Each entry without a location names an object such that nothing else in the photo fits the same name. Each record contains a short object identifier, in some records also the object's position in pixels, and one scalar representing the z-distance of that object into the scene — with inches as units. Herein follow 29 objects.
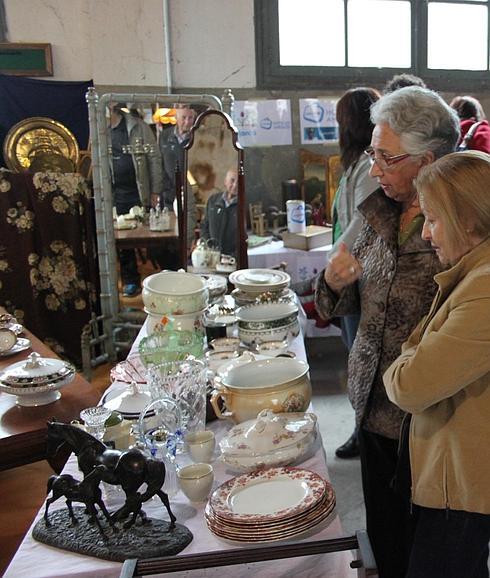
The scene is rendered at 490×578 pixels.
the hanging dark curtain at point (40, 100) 158.1
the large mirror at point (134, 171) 134.0
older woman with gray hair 59.2
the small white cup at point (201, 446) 52.2
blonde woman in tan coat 43.8
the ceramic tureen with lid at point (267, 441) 50.1
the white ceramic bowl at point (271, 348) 75.9
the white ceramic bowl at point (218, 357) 72.9
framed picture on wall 157.0
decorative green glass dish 64.4
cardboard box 146.1
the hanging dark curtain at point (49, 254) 142.6
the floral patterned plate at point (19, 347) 90.3
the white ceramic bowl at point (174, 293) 75.7
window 163.5
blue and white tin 149.5
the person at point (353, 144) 96.7
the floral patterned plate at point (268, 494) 43.4
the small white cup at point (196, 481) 47.3
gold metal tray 151.4
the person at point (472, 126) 113.2
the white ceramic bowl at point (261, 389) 56.7
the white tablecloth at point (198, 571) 40.9
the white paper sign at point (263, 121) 164.1
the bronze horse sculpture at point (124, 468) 43.5
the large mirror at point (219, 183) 122.4
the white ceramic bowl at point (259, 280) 93.4
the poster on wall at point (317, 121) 167.0
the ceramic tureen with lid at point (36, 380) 69.7
